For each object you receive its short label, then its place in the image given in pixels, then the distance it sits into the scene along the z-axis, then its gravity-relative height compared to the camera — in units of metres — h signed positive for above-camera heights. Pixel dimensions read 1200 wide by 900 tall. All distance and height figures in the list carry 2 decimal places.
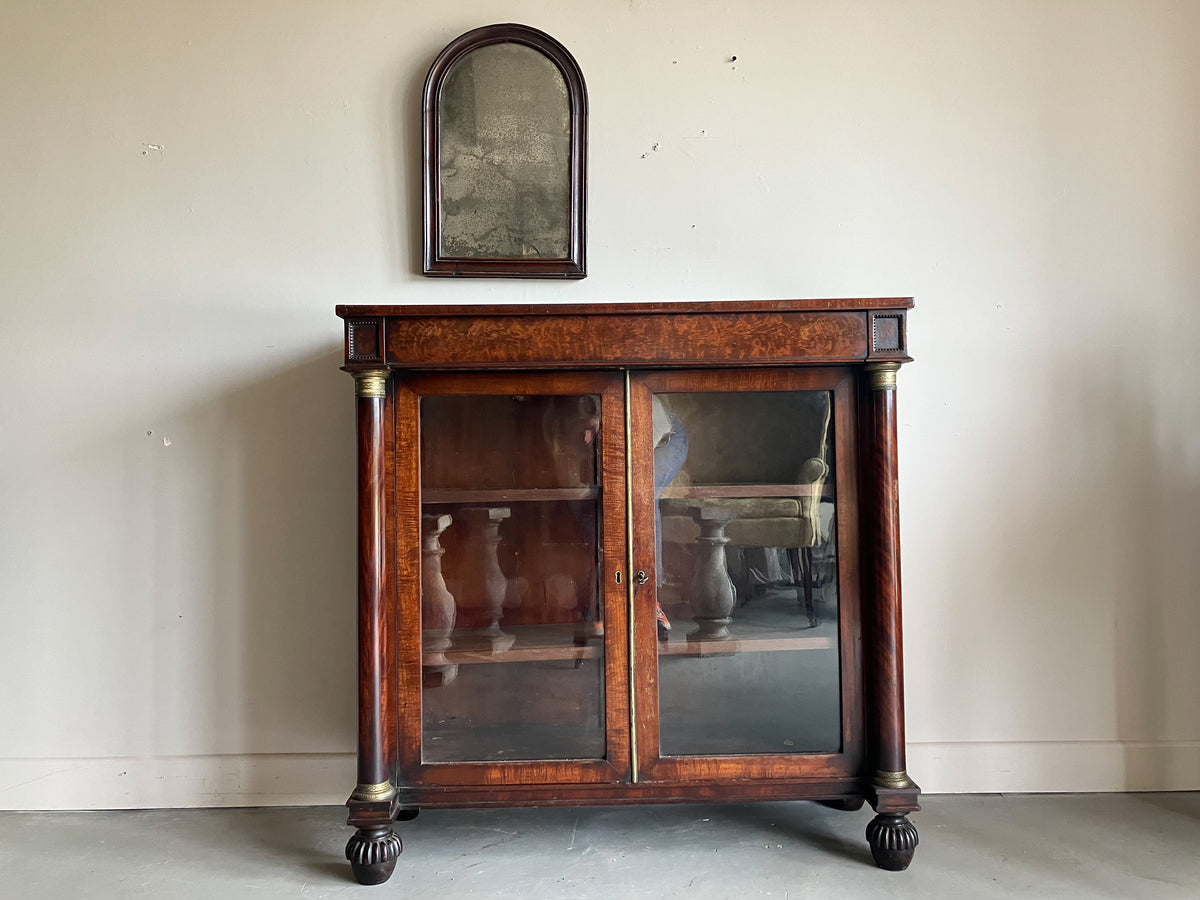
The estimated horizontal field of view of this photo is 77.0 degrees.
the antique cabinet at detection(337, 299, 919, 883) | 1.47 -0.21
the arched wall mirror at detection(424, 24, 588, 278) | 1.85 +0.72
